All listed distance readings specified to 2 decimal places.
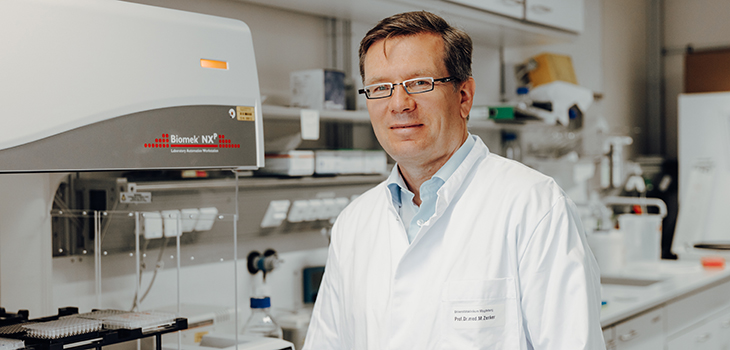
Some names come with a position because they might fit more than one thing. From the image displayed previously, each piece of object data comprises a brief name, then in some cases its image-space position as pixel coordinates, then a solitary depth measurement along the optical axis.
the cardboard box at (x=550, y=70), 3.18
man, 1.15
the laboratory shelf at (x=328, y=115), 1.96
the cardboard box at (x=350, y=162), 2.16
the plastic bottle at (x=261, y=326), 1.95
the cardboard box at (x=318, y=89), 2.11
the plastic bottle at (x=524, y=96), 3.04
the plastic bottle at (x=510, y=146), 3.23
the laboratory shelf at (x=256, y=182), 1.65
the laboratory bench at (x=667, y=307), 2.45
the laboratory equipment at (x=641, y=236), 3.59
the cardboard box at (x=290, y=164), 2.05
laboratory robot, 1.11
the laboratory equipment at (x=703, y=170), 3.89
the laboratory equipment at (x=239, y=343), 1.56
